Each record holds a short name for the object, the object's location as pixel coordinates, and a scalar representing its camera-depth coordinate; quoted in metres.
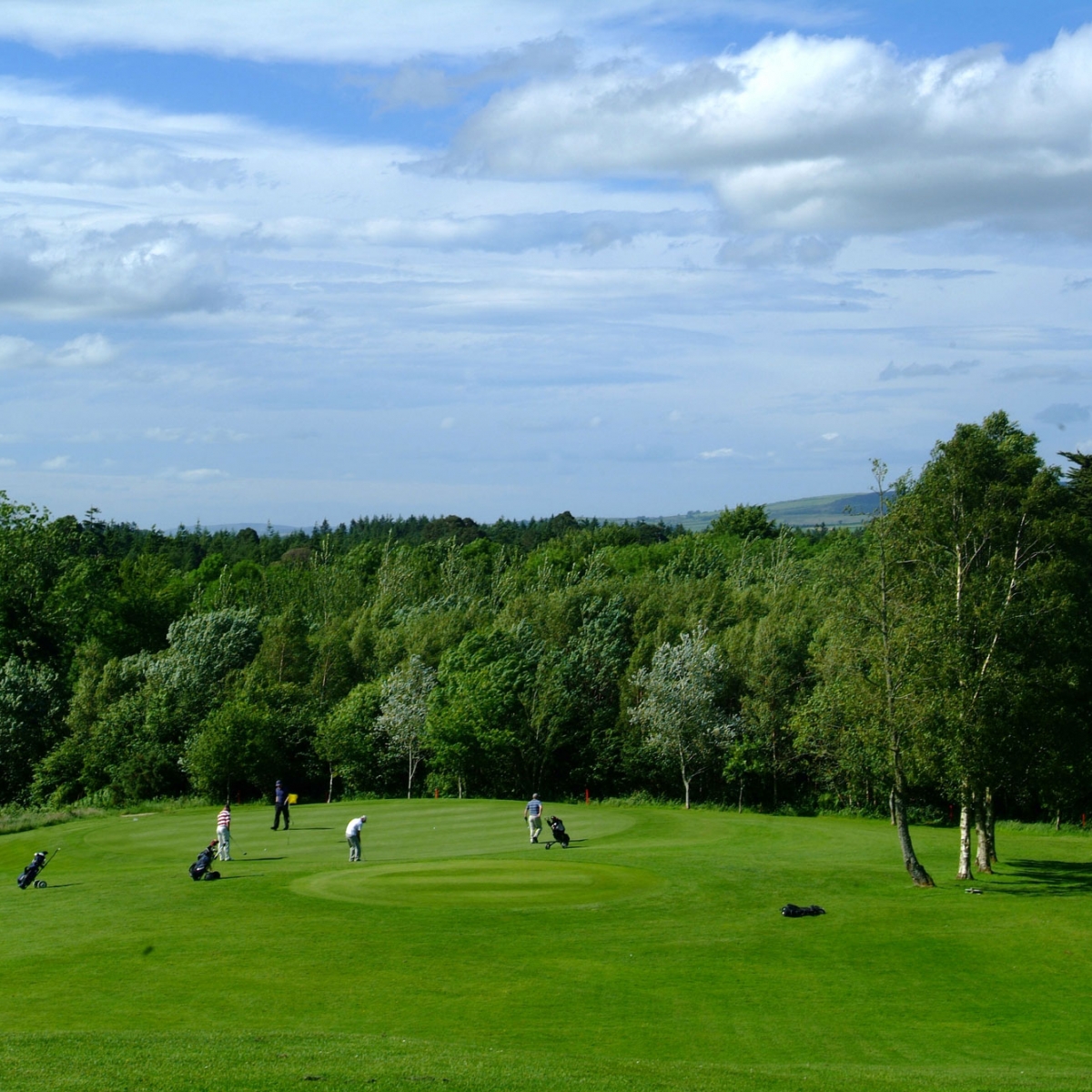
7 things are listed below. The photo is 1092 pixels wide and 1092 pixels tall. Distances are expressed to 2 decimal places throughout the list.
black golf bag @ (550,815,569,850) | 42.00
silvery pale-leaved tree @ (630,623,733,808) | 67.38
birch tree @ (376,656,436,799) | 71.62
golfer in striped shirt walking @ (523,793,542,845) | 43.69
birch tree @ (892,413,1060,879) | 36.06
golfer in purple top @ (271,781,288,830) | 46.91
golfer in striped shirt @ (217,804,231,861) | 39.59
